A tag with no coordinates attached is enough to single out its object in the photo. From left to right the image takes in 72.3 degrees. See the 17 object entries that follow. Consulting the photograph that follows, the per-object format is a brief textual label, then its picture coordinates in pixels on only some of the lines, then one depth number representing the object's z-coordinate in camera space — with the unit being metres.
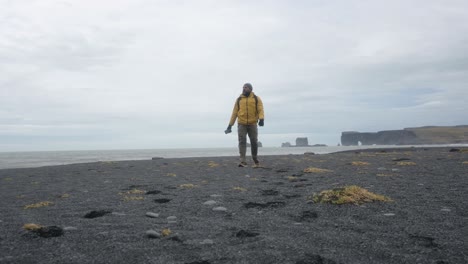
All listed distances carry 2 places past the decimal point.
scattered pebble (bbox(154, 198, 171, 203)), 6.85
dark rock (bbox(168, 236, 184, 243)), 4.01
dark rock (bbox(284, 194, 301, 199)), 6.83
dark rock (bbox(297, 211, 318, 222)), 5.09
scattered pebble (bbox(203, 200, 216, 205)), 6.45
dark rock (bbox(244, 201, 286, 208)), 6.09
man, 14.73
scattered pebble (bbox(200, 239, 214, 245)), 3.89
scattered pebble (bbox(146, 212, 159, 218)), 5.45
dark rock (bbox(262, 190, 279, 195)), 7.38
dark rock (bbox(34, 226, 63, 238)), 4.15
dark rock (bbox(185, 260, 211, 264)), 3.27
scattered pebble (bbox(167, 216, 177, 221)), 5.24
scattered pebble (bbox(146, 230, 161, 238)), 4.15
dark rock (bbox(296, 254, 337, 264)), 3.24
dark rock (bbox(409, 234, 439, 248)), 3.65
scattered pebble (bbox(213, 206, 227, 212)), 5.84
